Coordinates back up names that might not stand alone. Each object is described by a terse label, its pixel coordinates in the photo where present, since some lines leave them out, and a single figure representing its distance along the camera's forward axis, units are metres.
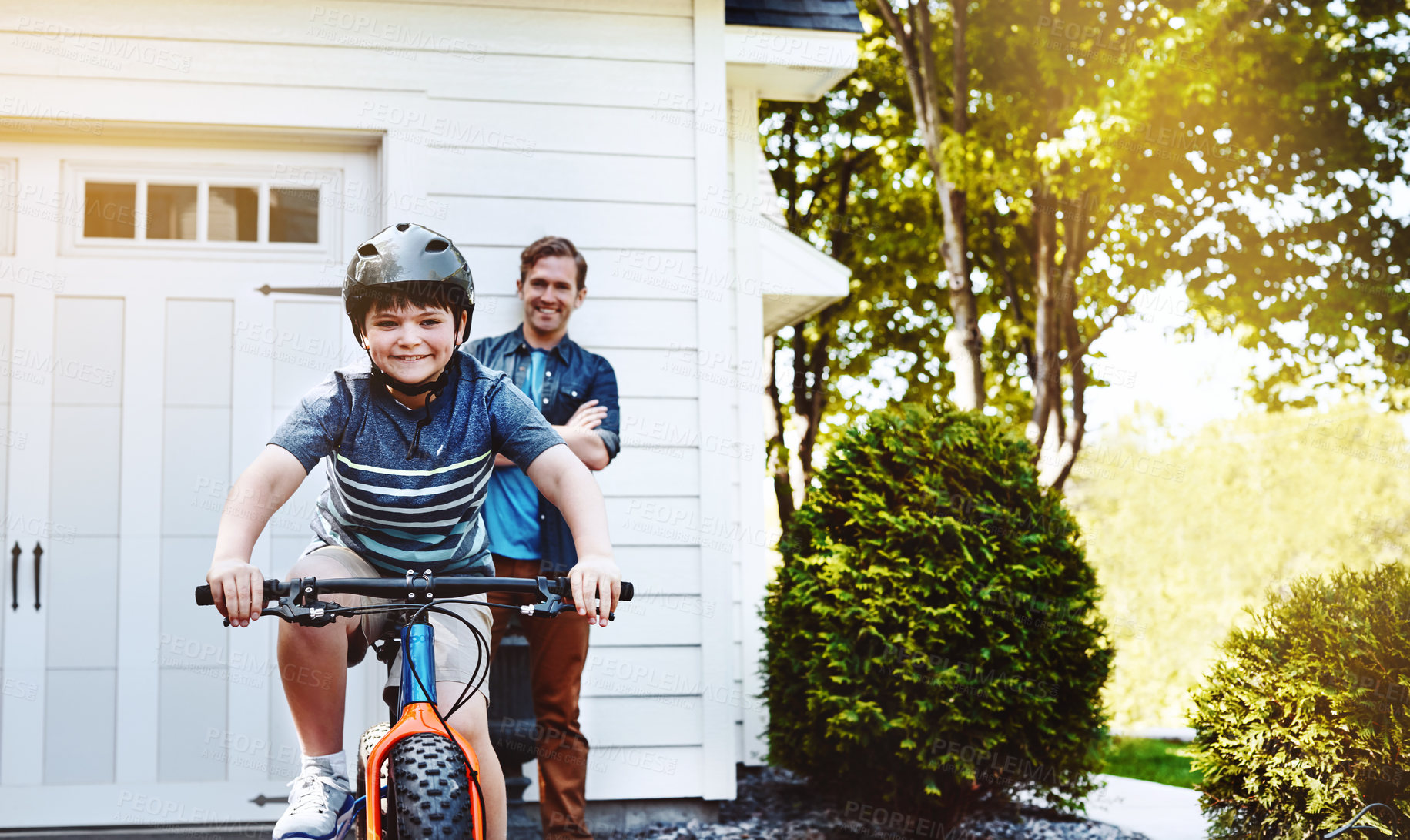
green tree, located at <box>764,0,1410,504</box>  11.05
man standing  4.06
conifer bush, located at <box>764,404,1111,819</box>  4.33
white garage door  4.64
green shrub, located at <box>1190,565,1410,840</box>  3.64
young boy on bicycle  2.18
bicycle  1.85
